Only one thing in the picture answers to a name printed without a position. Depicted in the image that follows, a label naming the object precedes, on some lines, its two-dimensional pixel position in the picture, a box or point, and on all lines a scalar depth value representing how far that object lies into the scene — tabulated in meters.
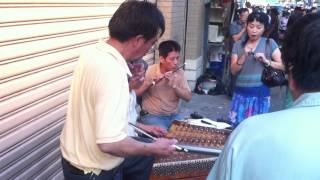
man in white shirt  1.77
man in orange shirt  3.60
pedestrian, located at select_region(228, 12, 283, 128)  3.71
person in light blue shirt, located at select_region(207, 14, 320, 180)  1.06
